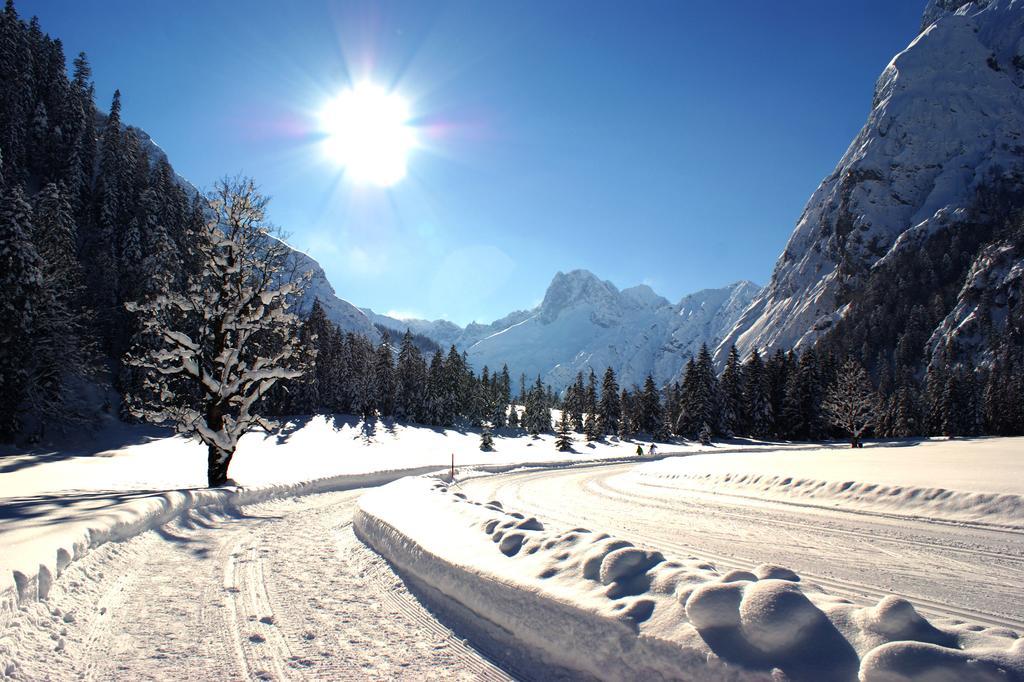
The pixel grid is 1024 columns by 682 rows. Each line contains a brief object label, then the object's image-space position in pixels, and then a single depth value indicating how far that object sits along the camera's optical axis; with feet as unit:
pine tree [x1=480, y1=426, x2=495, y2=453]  180.86
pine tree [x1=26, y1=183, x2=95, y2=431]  94.17
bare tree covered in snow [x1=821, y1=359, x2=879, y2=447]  162.57
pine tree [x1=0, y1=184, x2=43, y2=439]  88.63
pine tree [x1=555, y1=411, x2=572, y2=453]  191.83
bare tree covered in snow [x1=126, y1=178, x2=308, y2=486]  50.90
